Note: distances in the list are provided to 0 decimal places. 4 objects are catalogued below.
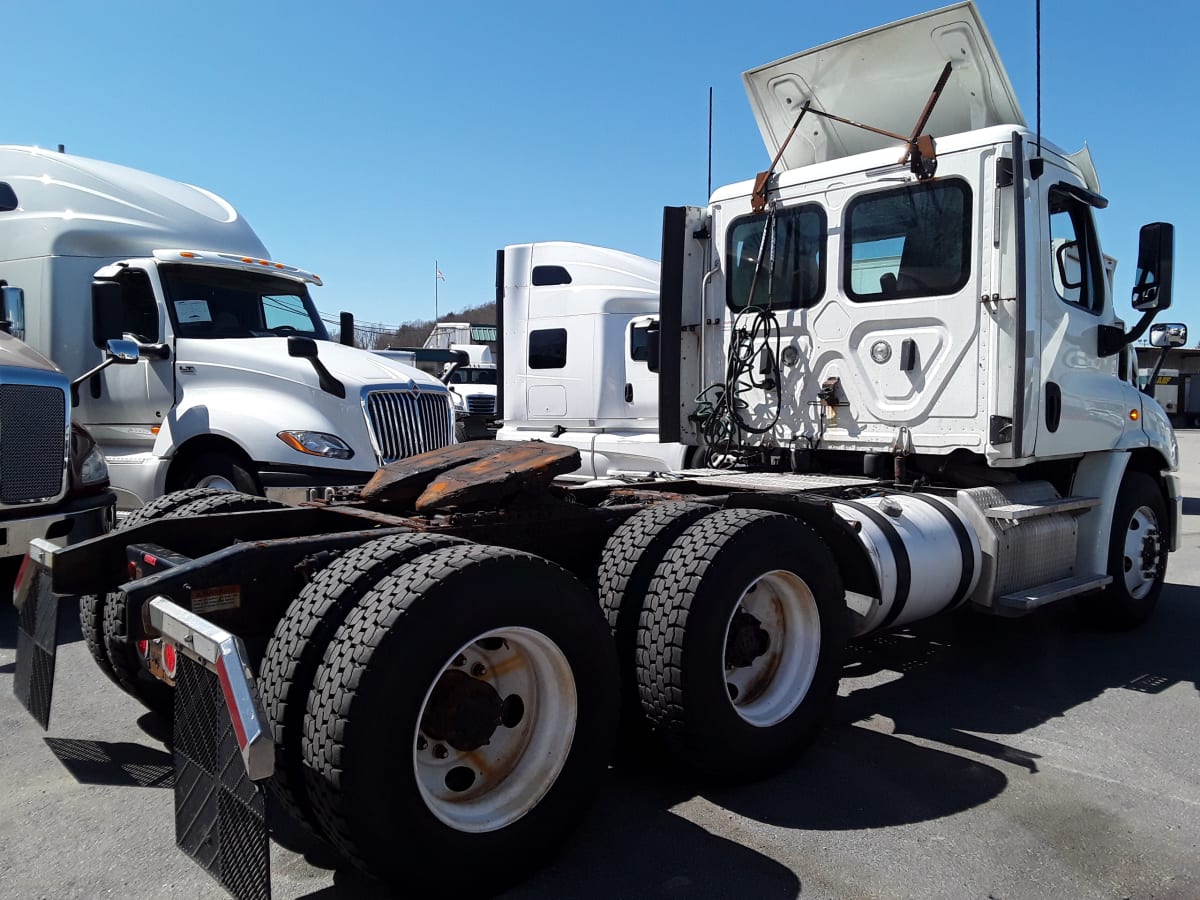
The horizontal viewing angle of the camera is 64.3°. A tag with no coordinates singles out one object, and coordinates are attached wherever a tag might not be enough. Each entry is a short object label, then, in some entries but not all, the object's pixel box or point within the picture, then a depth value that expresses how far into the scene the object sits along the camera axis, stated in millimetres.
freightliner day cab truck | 2738
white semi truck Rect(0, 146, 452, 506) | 7727
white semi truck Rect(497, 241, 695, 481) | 11945
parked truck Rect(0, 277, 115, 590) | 6043
